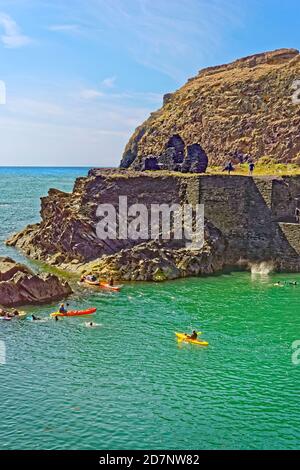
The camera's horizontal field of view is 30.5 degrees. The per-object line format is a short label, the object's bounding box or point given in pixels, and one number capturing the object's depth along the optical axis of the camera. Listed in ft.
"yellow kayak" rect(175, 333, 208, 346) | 113.86
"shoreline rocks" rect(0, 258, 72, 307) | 142.30
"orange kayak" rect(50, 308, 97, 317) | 132.04
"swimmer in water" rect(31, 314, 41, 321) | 128.42
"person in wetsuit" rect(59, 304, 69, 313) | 132.78
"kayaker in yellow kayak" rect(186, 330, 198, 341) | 114.83
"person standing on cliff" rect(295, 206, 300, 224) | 192.01
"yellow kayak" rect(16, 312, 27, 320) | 129.80
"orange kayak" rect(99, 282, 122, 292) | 158.57
